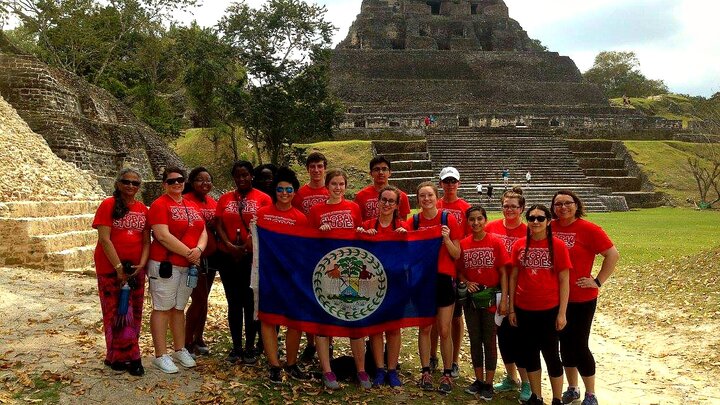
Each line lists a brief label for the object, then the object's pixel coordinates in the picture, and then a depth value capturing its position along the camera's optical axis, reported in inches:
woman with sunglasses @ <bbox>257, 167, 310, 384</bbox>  201.8
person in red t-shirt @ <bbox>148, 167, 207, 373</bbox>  196.1
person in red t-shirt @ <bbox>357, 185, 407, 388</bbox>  203.0
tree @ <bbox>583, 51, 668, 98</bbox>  2444.6
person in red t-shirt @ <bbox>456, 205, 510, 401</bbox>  198.8
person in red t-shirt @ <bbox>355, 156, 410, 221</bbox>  225.3
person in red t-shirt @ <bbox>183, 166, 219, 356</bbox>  218.2
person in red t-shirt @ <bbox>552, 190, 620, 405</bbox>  193.6
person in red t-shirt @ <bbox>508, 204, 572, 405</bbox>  187.3
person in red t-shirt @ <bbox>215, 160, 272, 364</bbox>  212.7
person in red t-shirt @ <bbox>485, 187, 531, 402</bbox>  200.7
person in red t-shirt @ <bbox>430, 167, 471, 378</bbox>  217.5
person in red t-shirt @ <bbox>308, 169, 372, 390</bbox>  201.9
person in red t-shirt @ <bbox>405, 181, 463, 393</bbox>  204.1
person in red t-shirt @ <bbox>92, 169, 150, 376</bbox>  189.6
